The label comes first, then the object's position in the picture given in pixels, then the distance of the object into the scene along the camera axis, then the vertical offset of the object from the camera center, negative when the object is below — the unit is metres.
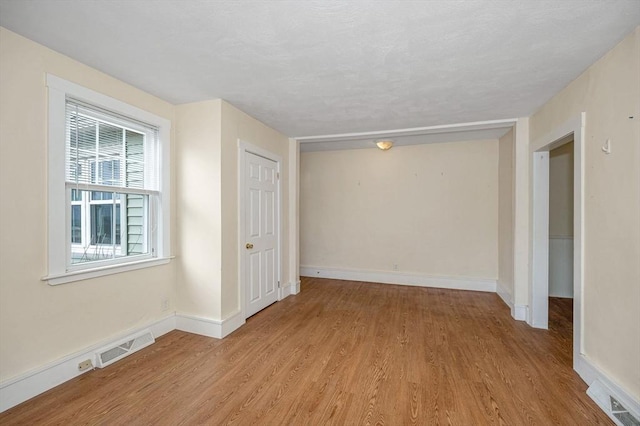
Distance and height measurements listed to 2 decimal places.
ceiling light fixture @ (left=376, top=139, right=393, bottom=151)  4.53 +1.16
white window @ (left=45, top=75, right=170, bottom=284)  2.11 +0.24
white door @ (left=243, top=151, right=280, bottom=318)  3.45 -0.29
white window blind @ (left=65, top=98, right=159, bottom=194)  2.27 +0.56
